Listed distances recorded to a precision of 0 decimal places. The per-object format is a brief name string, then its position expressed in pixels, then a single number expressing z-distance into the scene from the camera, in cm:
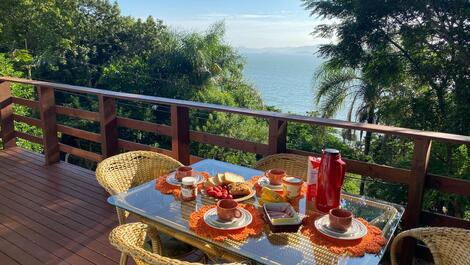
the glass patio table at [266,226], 127
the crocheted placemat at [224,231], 138
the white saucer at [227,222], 143
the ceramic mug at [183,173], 191
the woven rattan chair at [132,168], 213
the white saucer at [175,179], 189
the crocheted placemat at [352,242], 129
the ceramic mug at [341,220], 138
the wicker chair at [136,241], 111
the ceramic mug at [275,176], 181
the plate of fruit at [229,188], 173
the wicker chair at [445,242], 145
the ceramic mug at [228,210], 145
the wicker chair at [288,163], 229
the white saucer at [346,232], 136
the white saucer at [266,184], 178
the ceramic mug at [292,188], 167
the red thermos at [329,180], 151
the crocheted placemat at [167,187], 181
